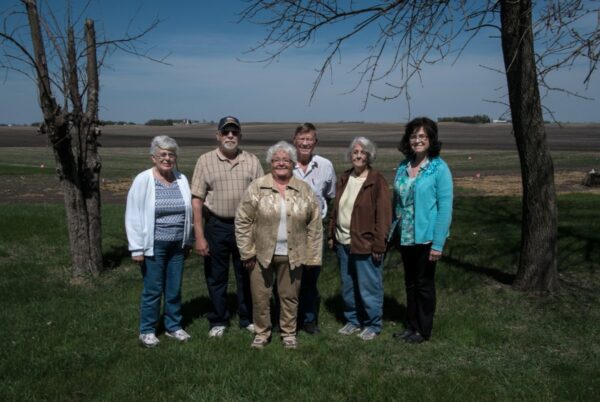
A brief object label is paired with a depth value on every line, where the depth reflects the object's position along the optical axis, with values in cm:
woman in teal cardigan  462
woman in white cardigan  466
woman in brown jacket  478
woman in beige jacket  454
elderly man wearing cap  485
